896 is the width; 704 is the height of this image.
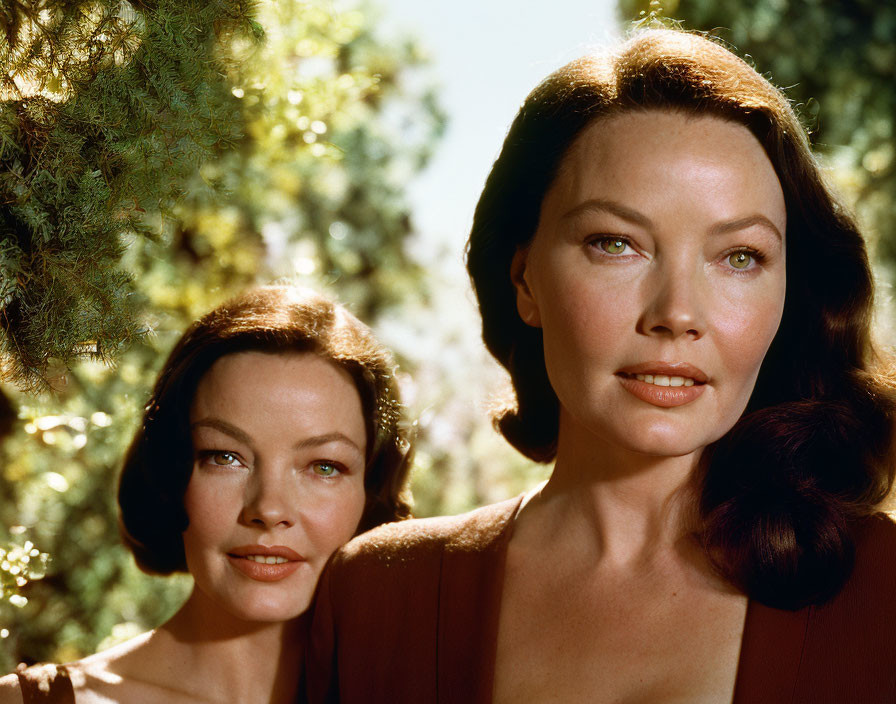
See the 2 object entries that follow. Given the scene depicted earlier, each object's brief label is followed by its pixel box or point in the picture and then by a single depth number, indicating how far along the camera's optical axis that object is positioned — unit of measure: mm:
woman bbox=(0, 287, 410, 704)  1479
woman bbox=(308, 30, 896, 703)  1364
